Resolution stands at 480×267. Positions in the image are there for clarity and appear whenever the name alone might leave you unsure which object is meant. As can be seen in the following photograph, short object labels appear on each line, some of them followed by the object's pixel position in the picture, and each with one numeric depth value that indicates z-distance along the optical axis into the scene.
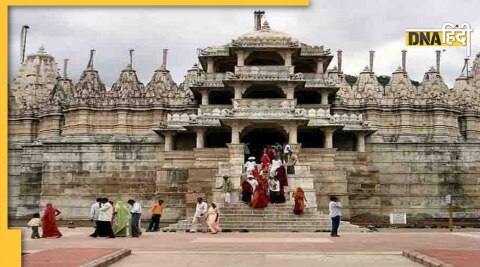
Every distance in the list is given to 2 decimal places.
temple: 34.50
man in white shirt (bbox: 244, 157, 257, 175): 28.72
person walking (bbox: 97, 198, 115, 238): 19.86
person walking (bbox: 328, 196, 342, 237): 20.36
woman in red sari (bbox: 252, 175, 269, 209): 26.03
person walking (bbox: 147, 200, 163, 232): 24.92
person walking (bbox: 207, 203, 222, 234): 22.72
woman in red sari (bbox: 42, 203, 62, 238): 19.80
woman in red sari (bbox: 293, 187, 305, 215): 25.31
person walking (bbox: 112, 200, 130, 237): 20.52
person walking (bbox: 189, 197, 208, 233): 23.67
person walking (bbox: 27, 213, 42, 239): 19.89
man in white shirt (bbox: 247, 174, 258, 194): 27.05
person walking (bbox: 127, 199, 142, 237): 20.36
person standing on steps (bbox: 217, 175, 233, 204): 27.07
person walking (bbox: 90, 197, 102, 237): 20.03
